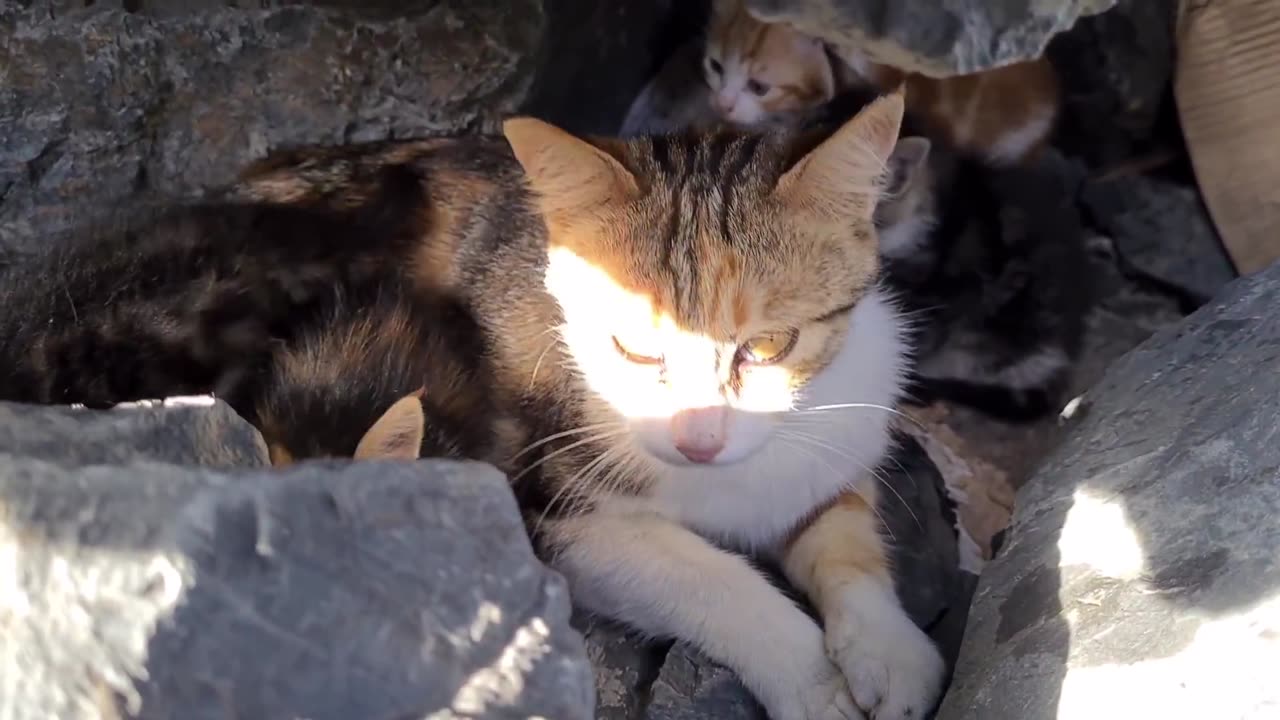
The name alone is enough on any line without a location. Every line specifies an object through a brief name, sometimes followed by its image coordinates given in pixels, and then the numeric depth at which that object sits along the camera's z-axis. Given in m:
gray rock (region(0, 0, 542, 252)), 0.87
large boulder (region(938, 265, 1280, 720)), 0.70
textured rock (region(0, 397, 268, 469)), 0.65
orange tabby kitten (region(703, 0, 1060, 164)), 1.03
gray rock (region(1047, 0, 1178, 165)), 1.06
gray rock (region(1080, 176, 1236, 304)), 1.06
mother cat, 0.77
